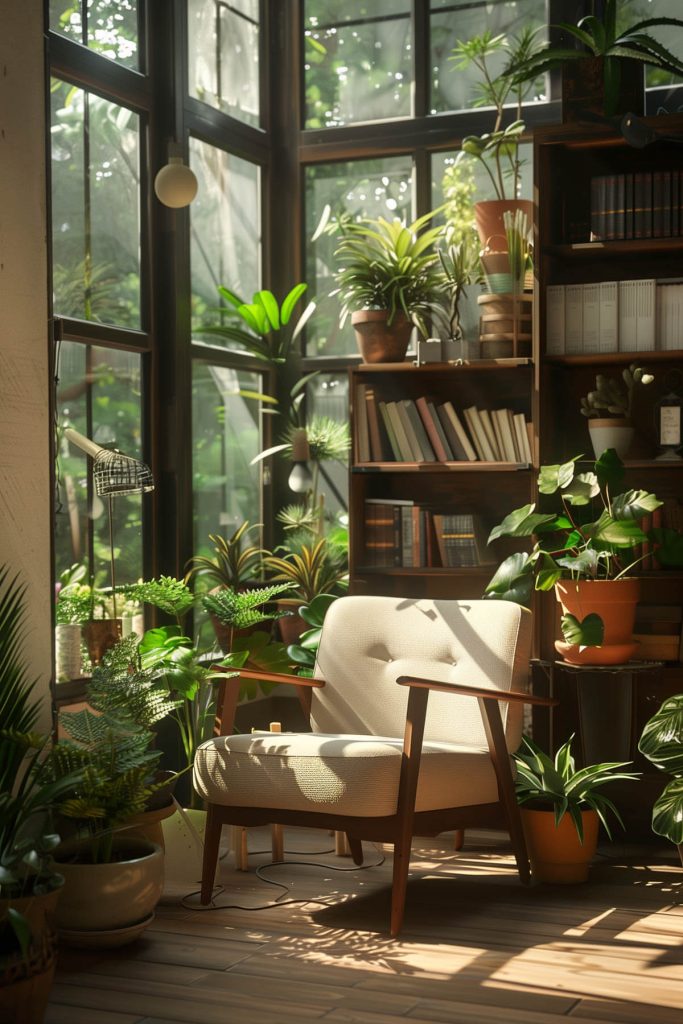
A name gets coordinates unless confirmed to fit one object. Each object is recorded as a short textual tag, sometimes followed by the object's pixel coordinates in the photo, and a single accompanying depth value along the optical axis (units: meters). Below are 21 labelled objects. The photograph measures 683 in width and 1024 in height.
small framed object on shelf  4.77
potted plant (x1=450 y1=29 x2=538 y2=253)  5.08
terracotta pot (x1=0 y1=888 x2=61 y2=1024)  2.80
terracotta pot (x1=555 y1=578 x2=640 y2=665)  4.49
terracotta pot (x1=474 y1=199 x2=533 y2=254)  5.07
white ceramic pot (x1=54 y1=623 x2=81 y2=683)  4.64
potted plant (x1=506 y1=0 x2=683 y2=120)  4.70
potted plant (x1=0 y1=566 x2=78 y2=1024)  2.83
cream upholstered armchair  3.61
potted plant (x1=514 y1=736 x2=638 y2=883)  4.11
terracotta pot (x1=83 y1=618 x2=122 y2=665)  4.53
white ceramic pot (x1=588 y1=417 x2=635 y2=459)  4.82
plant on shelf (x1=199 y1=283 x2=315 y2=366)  5.61
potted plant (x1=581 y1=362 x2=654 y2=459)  4.83
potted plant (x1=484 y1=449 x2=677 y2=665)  4.39
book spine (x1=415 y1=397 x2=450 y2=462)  5.16
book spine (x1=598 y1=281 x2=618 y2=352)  4.91
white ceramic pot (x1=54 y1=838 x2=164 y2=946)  3.38
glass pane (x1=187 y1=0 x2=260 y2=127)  5.52
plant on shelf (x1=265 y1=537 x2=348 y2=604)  5.53
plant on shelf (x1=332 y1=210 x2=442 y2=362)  5.21
